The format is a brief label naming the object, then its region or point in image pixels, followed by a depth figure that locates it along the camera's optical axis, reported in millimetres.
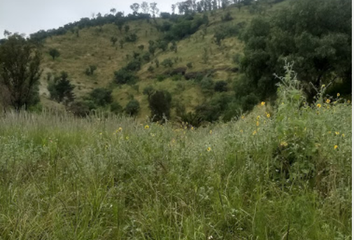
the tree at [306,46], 18312
